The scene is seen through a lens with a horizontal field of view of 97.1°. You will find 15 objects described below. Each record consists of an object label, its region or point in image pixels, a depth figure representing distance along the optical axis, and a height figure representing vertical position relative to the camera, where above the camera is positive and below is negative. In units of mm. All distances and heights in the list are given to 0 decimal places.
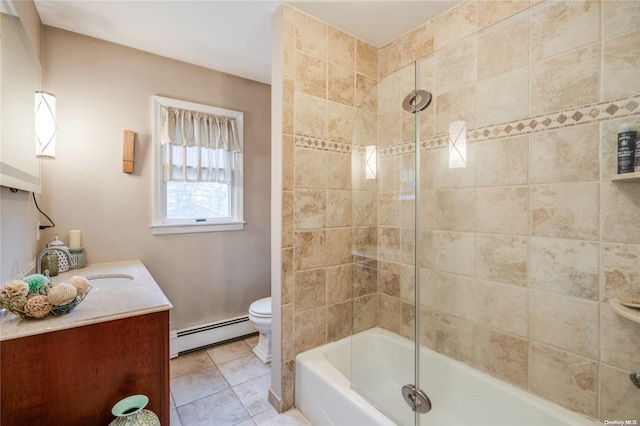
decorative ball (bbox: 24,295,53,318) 1048 -366
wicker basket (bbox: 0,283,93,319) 1035 -383
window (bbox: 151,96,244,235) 2336 +370
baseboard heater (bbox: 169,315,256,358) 2387 -1125
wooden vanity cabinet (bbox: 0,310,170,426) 979 -626
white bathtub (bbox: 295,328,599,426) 1341 -983
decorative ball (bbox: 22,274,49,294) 1114 -294
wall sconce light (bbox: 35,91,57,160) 1546 +471
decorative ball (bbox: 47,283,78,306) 1080 -329
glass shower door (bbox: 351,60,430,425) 1759 -165
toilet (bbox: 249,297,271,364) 2211 -907
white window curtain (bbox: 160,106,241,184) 2357 +561
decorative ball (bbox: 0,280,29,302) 997 -292
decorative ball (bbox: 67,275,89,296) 1175 -313
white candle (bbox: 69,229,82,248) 1974 -205
